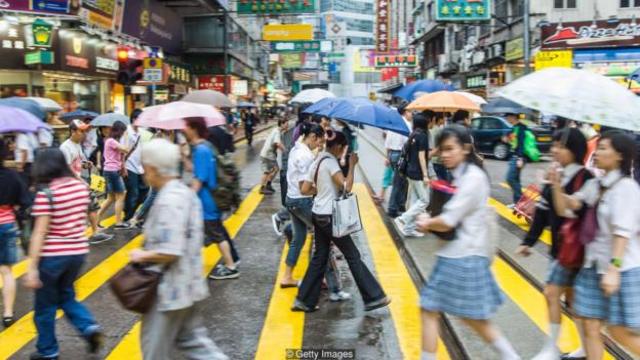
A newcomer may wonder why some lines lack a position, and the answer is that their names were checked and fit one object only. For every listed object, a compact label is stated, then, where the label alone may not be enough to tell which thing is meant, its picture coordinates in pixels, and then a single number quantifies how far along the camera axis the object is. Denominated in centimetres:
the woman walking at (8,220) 569
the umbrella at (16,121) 628
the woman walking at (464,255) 414
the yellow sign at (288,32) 4569
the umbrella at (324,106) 646
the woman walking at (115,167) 984
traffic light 1903
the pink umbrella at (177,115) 735
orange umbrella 943
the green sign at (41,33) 1644
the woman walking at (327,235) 597
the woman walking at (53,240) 467
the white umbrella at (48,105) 1260
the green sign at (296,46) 4740
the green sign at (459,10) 3297
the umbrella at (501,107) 1124
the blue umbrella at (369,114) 619
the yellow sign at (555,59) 2067
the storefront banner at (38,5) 1614
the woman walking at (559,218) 450
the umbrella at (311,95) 1152
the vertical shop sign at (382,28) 7819
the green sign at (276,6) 3522
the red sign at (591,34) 2925
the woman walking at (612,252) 395
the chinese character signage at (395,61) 6088
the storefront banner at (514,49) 3034
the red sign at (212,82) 4053
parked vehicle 2158
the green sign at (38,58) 1709
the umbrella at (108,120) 1026
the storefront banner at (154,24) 2594
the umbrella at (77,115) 1235
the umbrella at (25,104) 964
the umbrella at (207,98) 1056
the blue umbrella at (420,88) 1180
